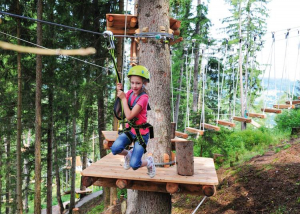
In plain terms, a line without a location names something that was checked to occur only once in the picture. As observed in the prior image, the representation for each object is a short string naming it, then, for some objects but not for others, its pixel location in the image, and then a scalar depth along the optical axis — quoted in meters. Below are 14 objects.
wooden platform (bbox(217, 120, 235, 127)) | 6.38
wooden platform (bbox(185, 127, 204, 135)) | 5.90
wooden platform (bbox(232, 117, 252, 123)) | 6.36
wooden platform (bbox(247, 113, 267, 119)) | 6.33
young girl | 2.47
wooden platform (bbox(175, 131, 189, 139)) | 5.80
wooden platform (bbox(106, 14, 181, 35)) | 3.43
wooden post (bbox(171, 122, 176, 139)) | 3.75
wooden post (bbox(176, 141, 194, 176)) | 2.74
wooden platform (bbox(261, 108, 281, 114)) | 6.21
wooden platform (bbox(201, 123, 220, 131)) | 6.13
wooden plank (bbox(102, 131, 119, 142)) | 3.80
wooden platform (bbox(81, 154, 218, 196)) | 2.57
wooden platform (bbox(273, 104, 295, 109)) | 6.21
